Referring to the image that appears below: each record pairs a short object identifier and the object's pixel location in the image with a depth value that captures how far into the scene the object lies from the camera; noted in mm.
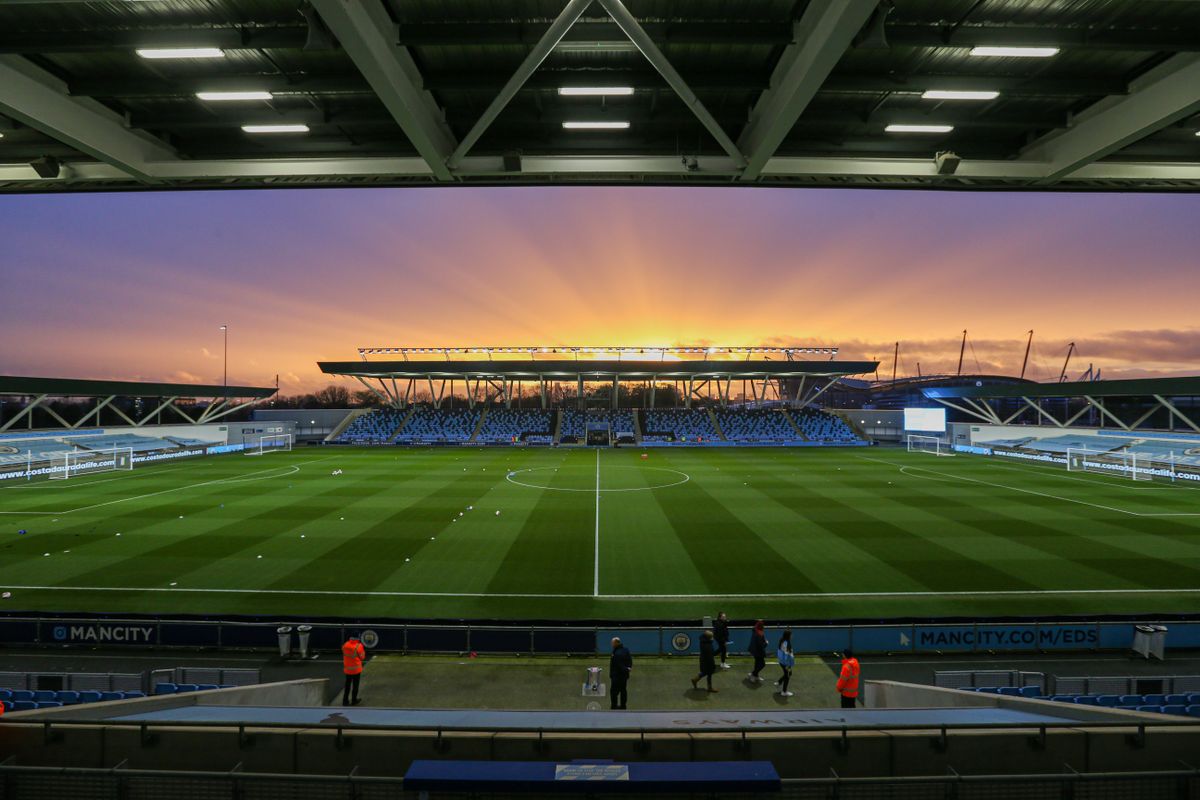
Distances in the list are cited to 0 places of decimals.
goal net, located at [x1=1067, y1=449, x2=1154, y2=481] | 41994
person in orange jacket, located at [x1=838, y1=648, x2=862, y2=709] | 10141
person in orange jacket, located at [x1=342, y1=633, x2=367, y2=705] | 10695
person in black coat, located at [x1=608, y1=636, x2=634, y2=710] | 10359
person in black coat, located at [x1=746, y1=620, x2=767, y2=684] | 11805
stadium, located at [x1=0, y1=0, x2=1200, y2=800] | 5430
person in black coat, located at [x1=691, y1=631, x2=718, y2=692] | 11227
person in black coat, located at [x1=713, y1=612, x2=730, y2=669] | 12203
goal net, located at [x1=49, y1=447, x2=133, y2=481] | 42125
